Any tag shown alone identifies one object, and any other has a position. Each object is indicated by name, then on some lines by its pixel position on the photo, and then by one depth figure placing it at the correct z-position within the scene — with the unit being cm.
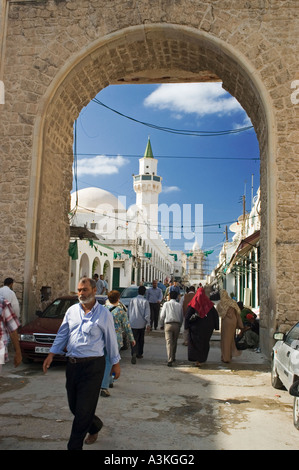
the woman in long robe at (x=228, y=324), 879
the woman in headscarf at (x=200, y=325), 827
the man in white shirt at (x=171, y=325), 830
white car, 462
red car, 748
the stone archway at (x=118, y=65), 913
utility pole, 2875
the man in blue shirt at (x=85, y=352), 338
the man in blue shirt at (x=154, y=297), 1370
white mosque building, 2508
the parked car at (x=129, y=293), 1412
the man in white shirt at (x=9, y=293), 711
